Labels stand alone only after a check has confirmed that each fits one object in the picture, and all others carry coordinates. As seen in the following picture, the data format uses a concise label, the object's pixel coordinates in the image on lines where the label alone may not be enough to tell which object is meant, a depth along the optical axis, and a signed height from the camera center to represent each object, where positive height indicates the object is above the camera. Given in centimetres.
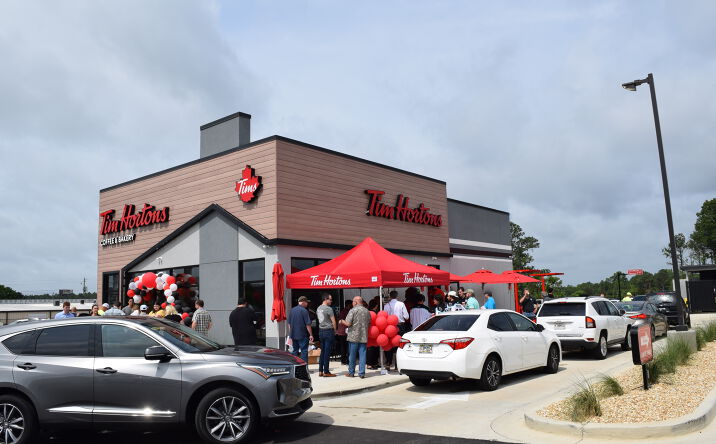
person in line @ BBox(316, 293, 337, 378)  1355 -75
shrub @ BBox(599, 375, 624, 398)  895 -150
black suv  2600 -67
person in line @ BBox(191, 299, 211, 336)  1529 -42
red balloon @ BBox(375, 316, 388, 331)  1409 -58
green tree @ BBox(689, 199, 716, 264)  10338 +994
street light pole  1742 +362
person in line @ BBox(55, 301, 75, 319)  1541 -2
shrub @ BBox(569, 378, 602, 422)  763 -151
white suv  1524 -83
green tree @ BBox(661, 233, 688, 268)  11029 +793
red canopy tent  1448 +64
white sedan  1075 -101
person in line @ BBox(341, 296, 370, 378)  1330 -77
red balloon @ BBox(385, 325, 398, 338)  1406 -80
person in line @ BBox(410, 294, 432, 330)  1478 -47
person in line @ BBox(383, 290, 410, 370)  1451 -42
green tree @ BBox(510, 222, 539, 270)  6156 +503
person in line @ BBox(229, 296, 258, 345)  1367 -50
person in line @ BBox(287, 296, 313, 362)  1355 -61
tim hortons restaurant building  1814 +289
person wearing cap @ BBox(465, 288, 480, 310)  1758 -28
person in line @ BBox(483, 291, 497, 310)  1820 -25
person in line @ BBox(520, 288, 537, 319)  2169 -45
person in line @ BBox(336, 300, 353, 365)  1512 -99
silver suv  751 -105
